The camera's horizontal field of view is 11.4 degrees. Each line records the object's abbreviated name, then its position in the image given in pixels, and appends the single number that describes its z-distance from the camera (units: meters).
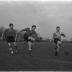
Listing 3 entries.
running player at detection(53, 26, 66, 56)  8.50
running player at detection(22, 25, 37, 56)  8.43
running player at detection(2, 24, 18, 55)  8.38
